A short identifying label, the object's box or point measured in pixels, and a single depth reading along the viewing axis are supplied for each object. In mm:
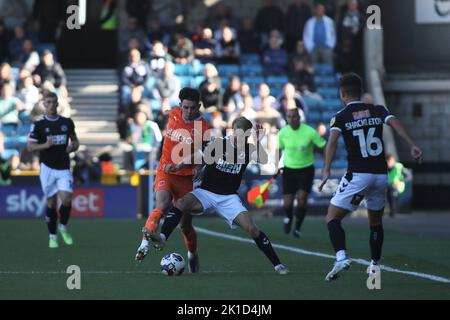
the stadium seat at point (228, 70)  32438
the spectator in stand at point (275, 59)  32438
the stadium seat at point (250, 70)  32625
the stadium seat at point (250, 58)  33000
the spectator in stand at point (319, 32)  32438
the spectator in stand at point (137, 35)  32344
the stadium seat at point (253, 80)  32250
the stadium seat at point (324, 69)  33438
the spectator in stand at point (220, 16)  33000
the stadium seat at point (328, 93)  32656
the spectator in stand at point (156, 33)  32375
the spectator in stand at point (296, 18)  33000
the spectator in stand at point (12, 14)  32812
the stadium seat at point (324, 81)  33000
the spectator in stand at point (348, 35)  32812
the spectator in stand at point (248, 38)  32719
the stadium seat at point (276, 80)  32281
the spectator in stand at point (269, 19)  33156
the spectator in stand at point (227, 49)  31828
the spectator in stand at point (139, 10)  33281
